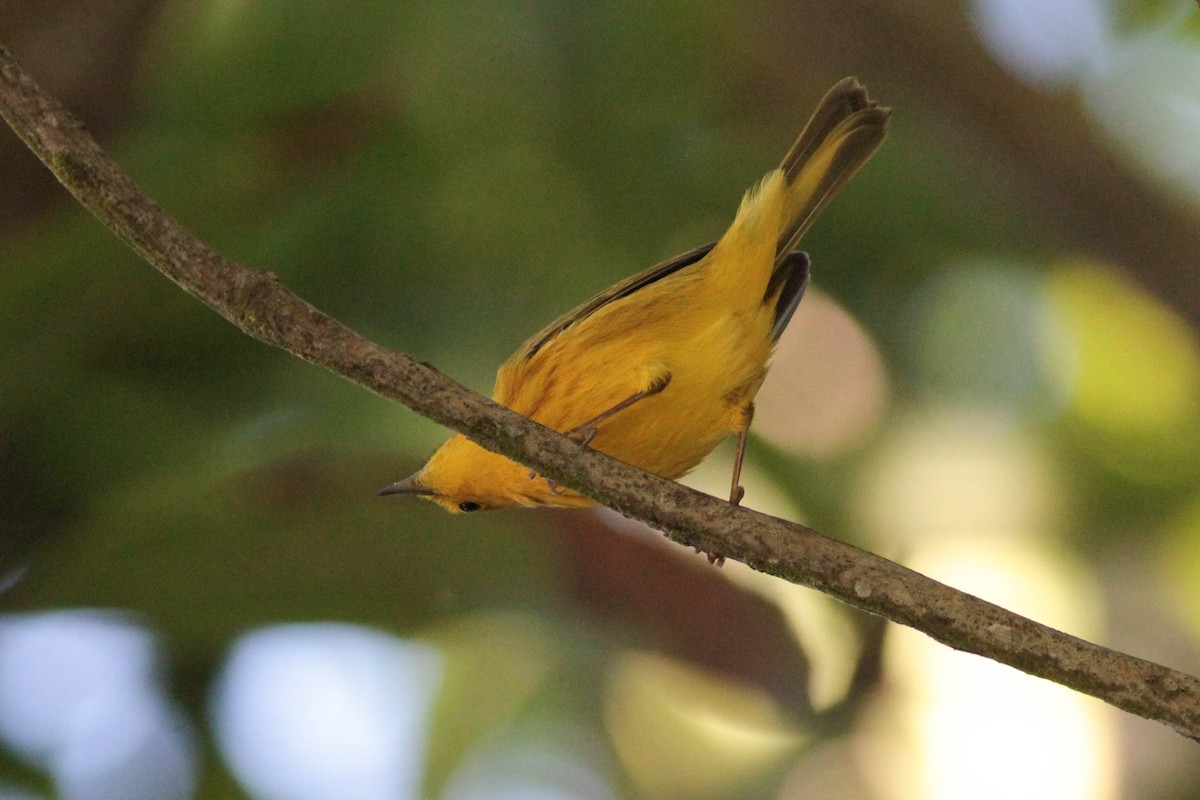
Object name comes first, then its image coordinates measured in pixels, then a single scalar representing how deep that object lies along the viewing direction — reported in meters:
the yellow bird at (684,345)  3.49
